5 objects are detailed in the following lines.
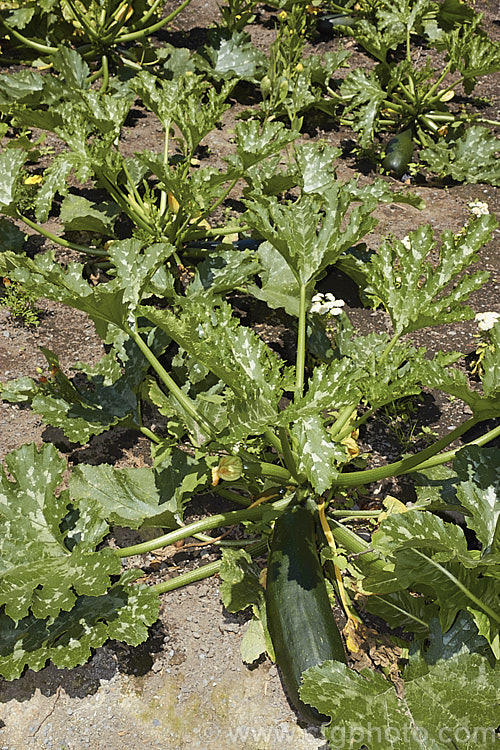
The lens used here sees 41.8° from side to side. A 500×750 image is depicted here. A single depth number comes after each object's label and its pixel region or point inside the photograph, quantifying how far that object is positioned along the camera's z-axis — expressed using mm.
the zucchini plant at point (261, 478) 2145
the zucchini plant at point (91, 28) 4789
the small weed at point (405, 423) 3268
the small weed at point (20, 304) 3699
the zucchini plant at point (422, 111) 4453
